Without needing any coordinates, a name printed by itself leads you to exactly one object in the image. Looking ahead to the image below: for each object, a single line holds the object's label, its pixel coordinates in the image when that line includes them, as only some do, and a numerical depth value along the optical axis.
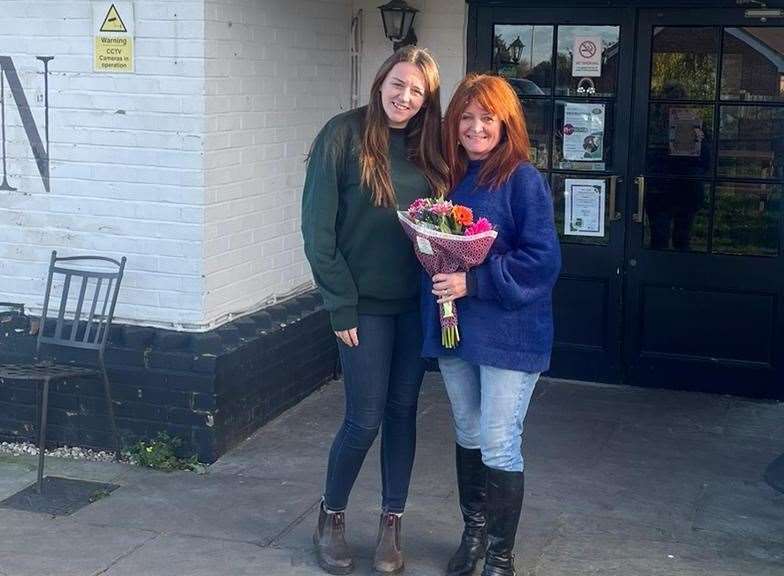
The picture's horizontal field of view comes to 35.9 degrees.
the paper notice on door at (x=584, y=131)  6.90
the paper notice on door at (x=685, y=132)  6.72
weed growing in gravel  5.67
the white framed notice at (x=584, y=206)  6.95
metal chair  5.65
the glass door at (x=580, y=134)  6.83
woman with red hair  4.12
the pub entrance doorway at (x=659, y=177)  6.65
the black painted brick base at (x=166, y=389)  5.67
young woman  4.26
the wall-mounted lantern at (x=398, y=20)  6.95
